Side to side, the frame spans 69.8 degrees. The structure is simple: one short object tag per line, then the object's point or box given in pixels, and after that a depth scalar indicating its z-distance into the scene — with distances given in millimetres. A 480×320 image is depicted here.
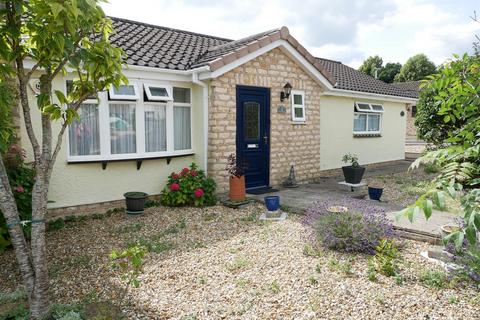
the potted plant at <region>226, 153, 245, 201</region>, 7613
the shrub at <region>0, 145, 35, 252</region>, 4954
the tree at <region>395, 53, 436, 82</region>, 46812
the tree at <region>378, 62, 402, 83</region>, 52131
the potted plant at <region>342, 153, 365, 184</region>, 8672
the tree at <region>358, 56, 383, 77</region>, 51844
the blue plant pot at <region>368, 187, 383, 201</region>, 7811
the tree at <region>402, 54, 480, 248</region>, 1613
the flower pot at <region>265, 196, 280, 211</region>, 6684
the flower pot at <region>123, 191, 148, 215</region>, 6777
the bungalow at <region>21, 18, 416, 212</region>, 6902
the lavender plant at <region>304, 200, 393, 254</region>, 4711
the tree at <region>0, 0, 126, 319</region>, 2719
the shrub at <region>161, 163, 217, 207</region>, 7406
